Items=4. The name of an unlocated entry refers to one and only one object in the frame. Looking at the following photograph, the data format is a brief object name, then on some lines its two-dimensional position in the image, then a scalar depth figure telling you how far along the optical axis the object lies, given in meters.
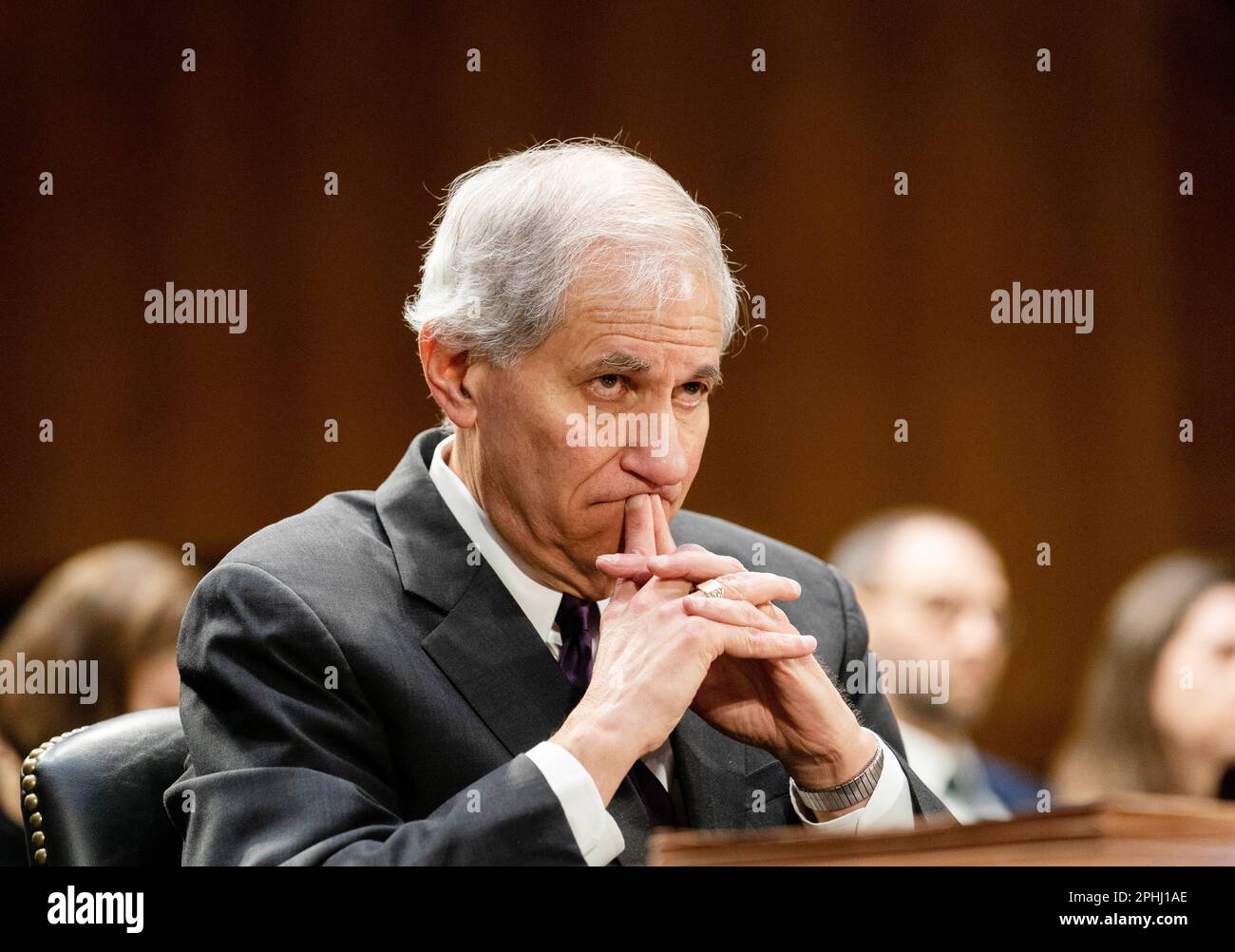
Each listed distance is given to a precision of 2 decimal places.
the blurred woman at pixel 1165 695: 3.46
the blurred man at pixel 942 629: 3.64
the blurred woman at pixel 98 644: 3.05
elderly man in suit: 1.78
